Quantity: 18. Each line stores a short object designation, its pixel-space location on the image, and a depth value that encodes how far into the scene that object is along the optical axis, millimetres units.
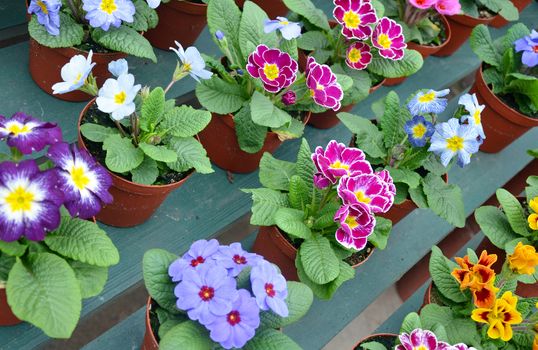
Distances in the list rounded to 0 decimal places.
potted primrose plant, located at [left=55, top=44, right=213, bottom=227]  617
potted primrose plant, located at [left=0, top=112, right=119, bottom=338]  533
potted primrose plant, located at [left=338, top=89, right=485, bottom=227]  693
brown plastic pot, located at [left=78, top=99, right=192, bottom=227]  640
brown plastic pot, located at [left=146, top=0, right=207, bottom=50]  774
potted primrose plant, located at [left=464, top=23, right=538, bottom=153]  829
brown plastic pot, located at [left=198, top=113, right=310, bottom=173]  718
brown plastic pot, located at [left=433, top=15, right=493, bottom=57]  924
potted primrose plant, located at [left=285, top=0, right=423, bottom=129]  744
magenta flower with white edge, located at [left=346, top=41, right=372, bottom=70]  763
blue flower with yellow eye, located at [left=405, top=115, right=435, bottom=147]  701
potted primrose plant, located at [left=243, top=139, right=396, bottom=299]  621
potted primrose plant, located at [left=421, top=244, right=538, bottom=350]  637
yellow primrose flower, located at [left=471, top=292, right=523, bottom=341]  633
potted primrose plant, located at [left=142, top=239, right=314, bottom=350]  551
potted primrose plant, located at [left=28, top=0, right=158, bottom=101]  663
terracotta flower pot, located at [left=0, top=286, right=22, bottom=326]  569
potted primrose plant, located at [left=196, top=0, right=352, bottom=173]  680
